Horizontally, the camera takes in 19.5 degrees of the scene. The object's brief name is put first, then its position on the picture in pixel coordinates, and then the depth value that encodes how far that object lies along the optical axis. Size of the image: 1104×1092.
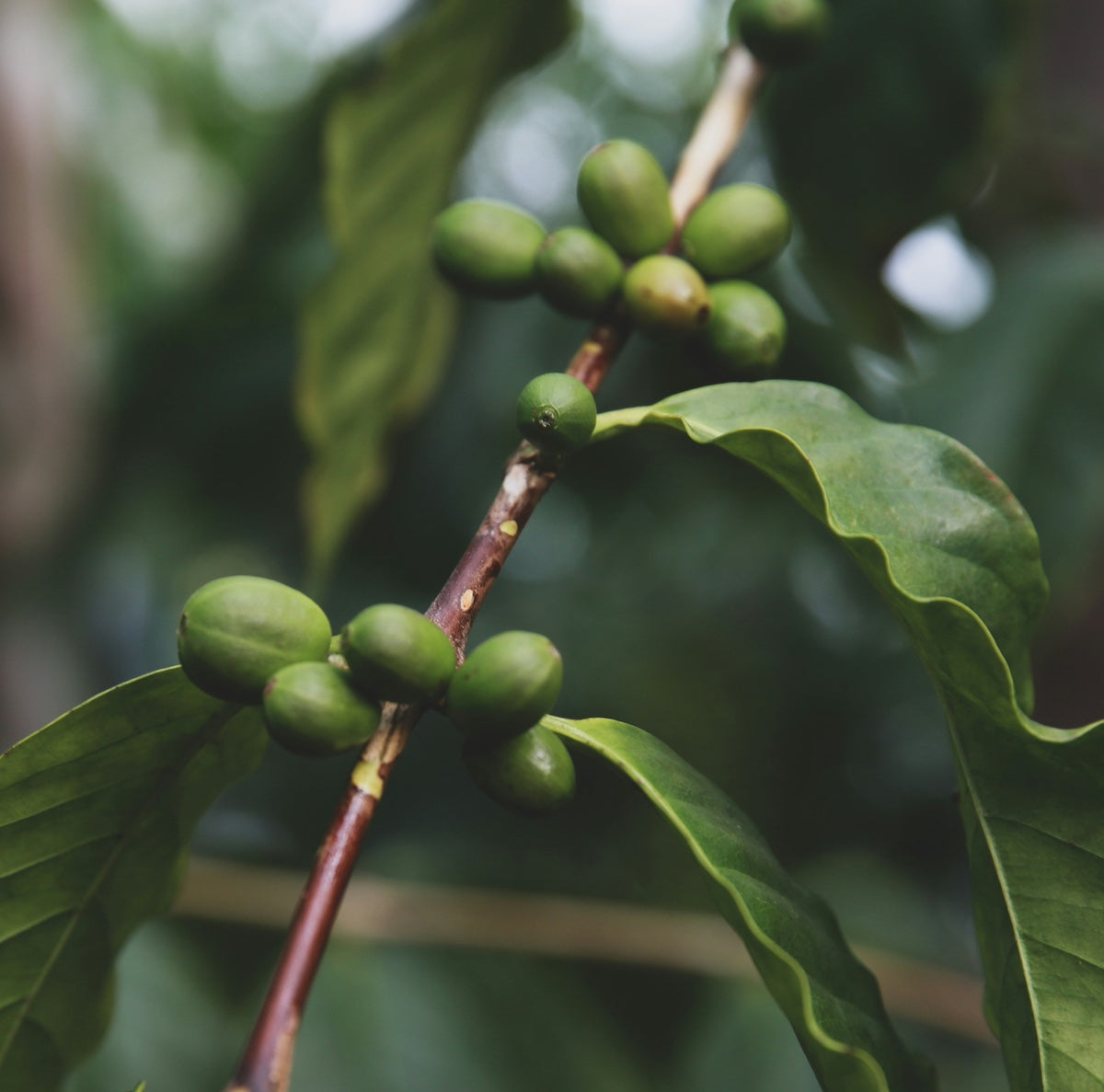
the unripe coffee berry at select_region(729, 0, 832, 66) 0.40
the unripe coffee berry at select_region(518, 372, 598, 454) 0.33
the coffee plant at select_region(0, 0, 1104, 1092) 0.32
